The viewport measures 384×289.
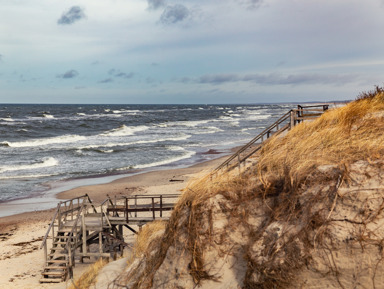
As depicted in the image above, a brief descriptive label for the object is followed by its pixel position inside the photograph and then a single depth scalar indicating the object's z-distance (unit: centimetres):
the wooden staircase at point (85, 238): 1630
